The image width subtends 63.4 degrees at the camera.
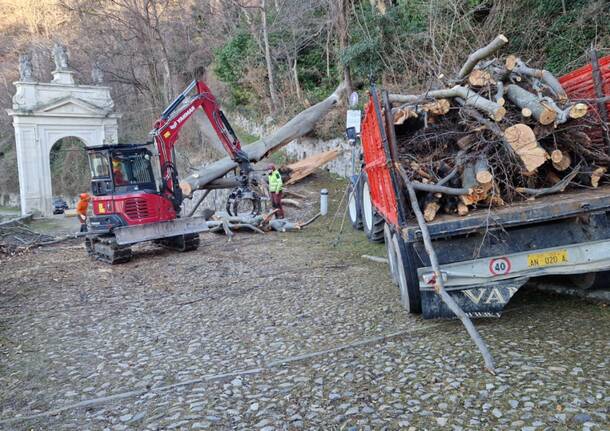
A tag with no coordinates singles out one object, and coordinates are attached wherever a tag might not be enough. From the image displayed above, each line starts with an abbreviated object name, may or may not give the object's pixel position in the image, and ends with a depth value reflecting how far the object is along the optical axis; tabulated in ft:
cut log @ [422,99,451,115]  17.34
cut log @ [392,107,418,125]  17.51
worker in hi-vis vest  45.96
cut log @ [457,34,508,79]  17.48
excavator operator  34.32
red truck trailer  14.37
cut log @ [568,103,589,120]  15.12
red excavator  34.01
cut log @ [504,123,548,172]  14.82
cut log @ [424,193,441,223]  15.42
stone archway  90.02
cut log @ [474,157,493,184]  14.98
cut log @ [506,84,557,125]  15.42
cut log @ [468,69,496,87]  17.38
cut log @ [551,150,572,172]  15.76
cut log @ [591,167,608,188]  16.25
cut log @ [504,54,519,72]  17.43
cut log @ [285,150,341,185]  57.62
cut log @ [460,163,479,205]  15.43
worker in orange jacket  50.08
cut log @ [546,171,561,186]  16.88
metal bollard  46.29
